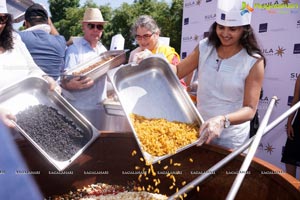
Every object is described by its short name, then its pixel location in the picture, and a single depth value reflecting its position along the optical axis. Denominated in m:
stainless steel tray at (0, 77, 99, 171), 1.88
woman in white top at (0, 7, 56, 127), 2.18
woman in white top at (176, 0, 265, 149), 1.89
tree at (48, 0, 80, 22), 27.42
